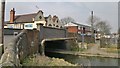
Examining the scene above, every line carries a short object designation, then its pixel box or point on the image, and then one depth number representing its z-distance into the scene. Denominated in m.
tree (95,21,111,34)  74.72
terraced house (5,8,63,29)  51.66
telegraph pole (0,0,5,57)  7.28
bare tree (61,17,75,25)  87.75
